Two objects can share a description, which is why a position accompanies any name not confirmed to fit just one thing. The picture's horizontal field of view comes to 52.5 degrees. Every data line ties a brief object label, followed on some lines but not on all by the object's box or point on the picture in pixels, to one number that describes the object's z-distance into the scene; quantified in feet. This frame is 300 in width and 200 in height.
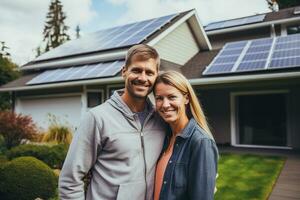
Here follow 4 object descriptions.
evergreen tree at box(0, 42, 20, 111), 67.46
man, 7.14
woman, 6.60
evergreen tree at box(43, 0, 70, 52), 156.25
